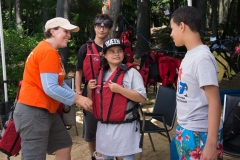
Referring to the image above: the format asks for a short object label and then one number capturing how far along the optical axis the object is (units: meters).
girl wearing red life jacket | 2.79
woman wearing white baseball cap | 2.66
